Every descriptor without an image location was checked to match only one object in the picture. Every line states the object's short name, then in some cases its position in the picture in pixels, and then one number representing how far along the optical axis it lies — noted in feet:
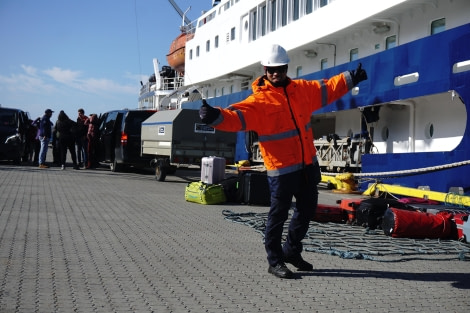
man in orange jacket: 16.29
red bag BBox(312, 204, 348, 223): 27.99
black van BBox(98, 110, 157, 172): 55.42
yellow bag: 35.24
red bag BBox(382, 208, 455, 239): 23.34
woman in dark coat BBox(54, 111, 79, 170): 59.16
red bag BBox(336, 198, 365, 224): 27.43
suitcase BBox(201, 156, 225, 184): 38.19
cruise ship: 35.58
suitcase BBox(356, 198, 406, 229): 25.80
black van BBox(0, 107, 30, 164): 61.41
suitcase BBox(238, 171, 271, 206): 35.81
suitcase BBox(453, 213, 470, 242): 23.01
